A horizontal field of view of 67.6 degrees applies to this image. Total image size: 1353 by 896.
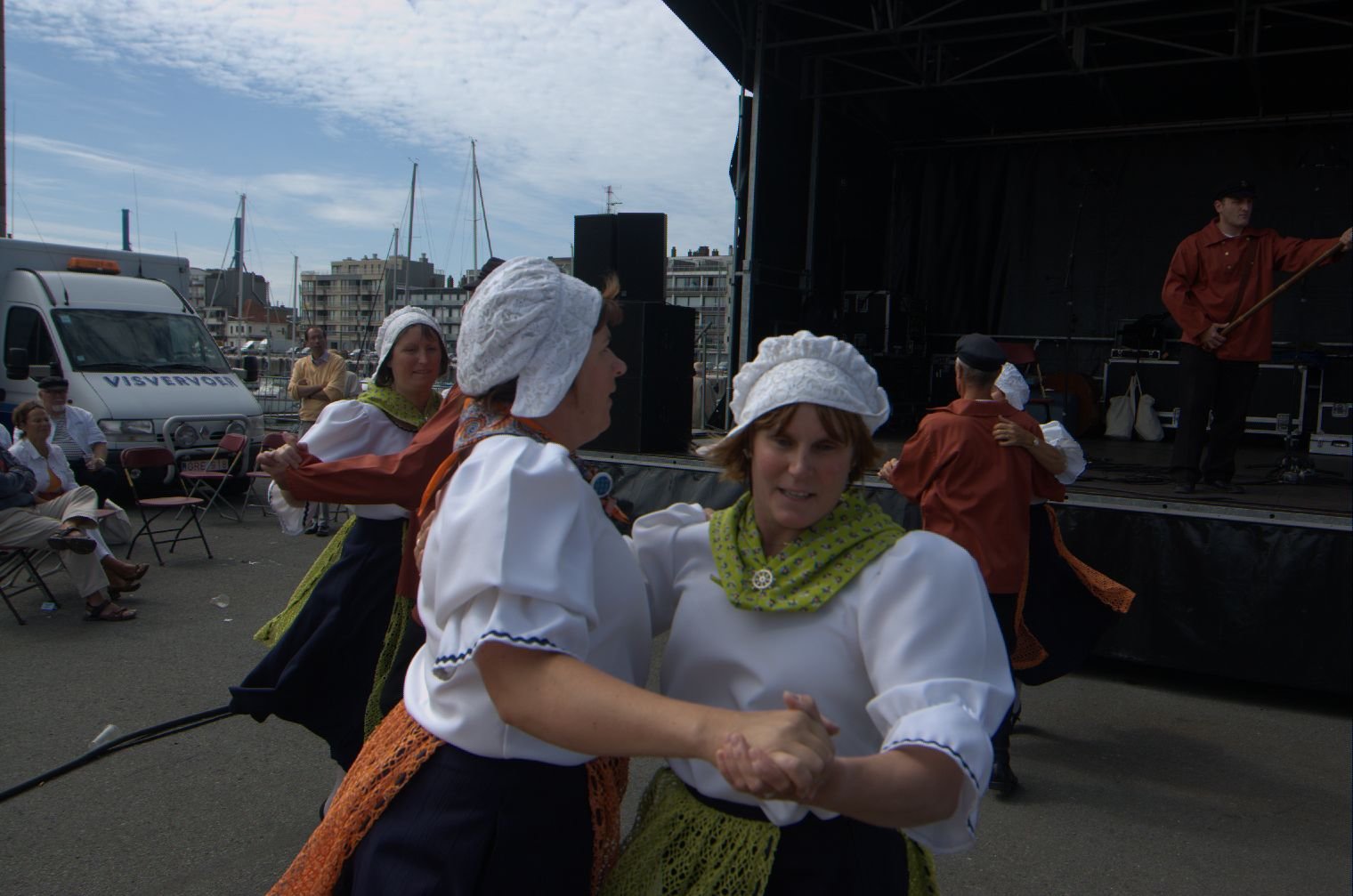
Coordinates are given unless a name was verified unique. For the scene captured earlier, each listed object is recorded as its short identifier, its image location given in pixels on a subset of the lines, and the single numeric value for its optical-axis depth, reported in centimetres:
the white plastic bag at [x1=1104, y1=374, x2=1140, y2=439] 1121
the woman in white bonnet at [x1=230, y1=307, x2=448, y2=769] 292
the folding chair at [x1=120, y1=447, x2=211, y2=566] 740
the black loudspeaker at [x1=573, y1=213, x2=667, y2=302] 775
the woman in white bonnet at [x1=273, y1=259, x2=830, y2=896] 113
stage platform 479
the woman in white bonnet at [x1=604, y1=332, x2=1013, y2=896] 123
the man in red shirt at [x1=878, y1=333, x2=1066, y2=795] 357
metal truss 839
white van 948
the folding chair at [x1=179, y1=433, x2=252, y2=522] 878
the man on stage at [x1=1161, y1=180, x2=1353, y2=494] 595
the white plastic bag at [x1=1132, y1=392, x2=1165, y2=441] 1110
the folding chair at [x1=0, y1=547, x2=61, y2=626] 596
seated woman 688
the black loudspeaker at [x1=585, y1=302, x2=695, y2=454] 735
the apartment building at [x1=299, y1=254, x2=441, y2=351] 10250
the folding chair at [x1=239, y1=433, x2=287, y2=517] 838
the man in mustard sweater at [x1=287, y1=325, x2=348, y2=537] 902
